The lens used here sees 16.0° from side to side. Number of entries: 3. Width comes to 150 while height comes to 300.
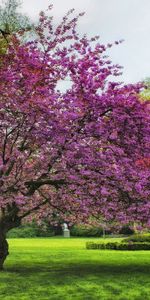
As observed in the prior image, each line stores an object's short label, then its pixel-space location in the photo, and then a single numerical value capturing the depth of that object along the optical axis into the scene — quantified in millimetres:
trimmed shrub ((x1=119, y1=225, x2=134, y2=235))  67812
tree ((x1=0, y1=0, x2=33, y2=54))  28469
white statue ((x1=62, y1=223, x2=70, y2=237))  65750
